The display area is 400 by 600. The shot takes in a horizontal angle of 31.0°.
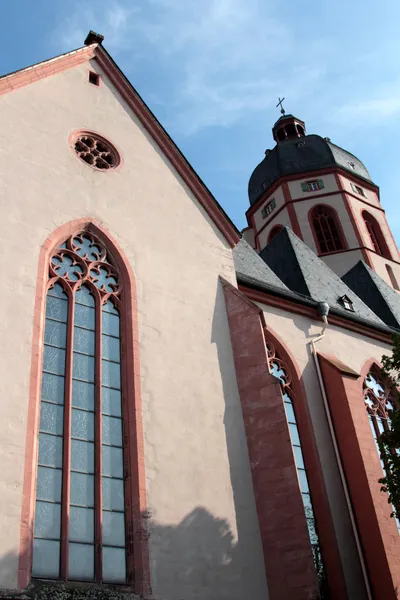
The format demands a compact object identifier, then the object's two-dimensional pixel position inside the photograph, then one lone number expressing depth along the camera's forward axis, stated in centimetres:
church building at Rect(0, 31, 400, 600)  876
